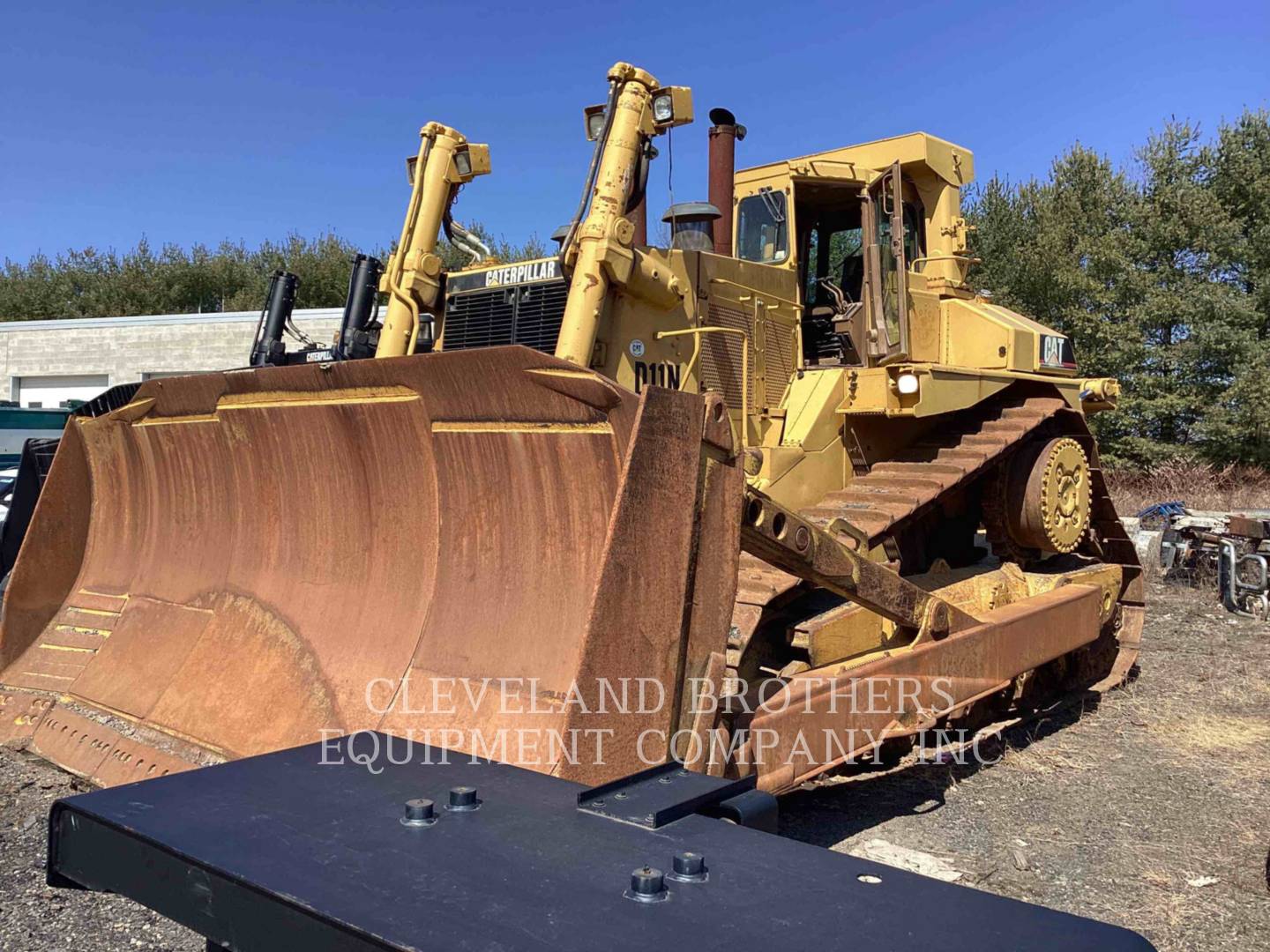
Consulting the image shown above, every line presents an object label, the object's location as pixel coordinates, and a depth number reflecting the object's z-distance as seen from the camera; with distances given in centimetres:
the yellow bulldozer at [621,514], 325
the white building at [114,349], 2484
